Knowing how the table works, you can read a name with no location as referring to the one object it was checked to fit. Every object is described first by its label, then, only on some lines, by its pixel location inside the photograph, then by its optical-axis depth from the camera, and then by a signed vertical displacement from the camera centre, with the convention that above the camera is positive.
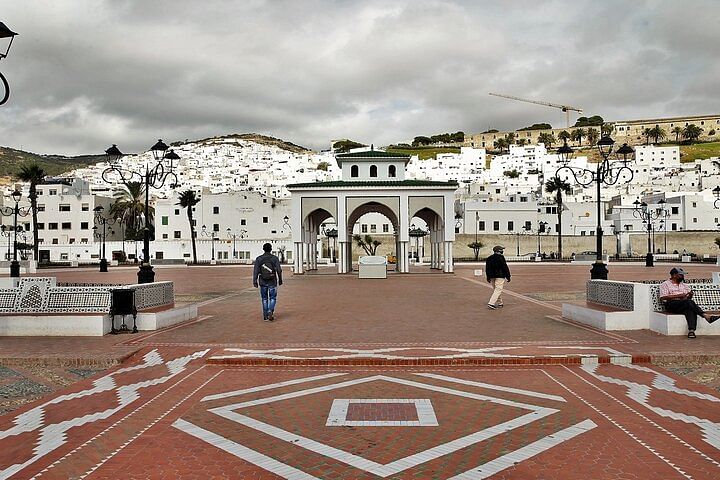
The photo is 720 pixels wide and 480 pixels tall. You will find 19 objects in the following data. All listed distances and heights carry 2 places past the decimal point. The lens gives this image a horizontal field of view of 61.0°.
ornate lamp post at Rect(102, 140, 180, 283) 15.65 +2.30
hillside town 69.12 +2.26
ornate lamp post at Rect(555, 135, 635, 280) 16.06 +2.25
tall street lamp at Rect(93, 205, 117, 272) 71.19 +2.50
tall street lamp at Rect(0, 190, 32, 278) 32.48 -1.42
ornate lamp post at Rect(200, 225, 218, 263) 70.31 +0.88
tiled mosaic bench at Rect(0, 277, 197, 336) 11.05 -1.30
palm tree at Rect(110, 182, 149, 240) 68.62 +3.72
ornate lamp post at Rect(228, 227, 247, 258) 70.69 +0.73
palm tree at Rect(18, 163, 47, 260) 53.03 +6.28
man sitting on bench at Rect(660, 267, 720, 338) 10.52 -1.18
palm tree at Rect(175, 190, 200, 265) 63.58 +4.17
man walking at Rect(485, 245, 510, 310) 15.24 -0.89
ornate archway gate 38.81 +2.23
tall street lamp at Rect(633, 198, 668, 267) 72.31 +2.24
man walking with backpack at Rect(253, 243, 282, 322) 12.91 -0.76
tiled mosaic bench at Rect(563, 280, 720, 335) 10.76 -1.46
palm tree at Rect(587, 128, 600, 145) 175.12 +29.03
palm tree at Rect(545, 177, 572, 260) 63.12 +6.48
